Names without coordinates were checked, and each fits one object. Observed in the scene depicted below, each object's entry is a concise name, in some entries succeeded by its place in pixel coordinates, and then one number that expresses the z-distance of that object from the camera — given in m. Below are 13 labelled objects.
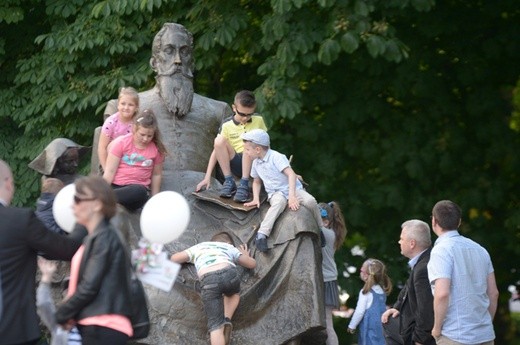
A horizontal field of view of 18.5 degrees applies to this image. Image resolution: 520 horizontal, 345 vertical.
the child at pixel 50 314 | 8.70
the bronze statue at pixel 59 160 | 13.53
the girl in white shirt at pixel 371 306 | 14.35
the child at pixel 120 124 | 13.52
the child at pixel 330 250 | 14.12
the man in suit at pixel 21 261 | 8.91
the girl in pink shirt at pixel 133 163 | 13.02
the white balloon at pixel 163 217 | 9.12
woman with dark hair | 8.51
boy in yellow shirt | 13.59
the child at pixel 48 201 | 12.64
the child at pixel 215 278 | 12.01
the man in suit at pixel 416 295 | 11.55
